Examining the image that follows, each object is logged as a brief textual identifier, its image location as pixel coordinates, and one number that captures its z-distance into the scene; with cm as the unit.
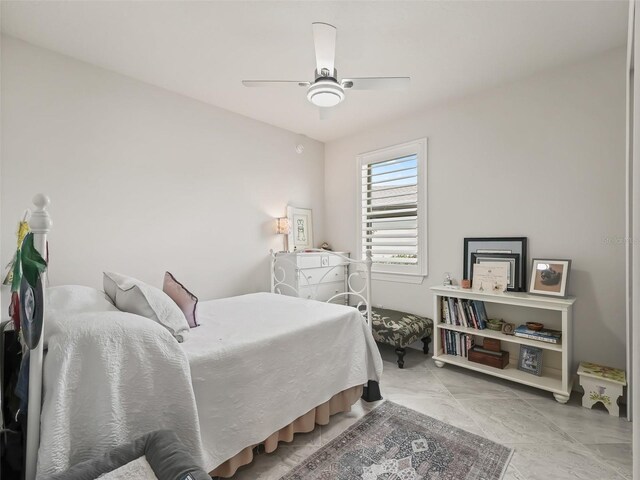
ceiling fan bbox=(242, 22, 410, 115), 193
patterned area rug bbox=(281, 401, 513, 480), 166
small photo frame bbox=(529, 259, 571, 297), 252
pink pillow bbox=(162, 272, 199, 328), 198
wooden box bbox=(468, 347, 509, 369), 278
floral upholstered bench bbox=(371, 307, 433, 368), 304
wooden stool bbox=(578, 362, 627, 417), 220
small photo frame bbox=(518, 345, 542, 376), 261
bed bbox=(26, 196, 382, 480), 101
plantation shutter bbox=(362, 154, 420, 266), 365
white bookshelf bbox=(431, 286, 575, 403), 237
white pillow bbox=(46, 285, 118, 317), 140
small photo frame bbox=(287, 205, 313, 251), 407
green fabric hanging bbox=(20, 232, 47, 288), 91
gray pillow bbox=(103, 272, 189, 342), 161
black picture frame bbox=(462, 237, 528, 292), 280
